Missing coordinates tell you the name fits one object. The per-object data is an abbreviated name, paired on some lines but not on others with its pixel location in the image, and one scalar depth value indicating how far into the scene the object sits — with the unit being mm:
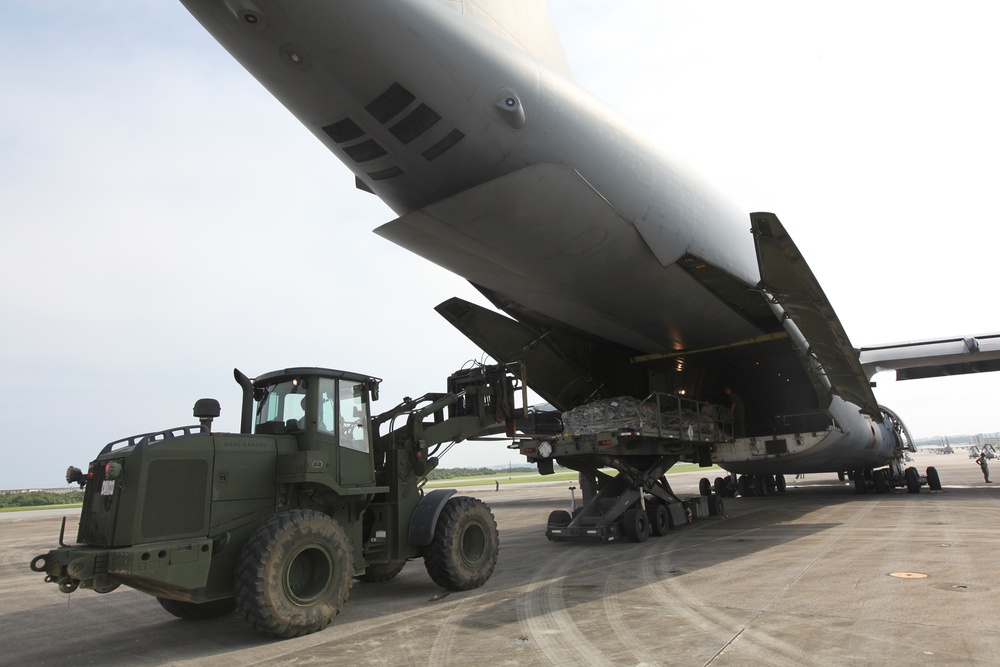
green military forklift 4797
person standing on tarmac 22797
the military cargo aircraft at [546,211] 5211
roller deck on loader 10148
